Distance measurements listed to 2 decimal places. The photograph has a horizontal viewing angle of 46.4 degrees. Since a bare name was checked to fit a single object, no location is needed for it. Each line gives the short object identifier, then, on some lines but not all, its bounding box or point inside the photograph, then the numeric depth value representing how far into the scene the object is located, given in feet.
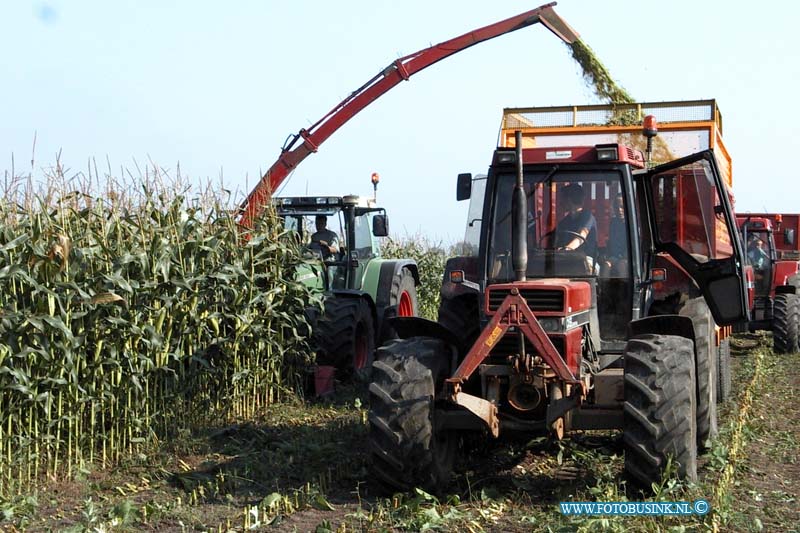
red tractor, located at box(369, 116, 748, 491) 18.03
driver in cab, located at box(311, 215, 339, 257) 34.60
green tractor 31.37
